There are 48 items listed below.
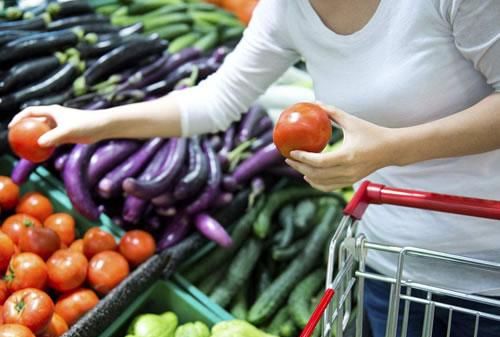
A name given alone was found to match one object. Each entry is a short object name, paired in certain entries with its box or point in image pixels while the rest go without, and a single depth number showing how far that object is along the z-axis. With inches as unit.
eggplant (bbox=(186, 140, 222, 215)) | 85.2
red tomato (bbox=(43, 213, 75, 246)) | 76.9
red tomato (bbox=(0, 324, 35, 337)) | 57.2
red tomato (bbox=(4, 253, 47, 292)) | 64.8
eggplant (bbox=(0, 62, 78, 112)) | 84.0
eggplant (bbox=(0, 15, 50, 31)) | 94.0
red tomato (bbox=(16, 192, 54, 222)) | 78.3
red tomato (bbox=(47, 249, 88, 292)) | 68.5
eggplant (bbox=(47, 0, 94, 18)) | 102.3
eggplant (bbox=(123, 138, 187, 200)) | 77.9
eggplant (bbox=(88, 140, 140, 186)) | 83.2
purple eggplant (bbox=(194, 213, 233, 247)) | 85.0
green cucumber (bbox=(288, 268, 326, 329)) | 84.1
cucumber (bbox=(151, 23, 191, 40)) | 117.1
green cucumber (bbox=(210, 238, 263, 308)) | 85.7
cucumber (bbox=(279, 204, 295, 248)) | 92.0
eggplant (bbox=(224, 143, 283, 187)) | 92.8
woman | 44.3
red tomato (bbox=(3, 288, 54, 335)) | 59.9
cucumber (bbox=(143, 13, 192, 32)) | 119.6
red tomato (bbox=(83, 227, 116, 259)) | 75.6
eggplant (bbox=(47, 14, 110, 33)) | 100.3
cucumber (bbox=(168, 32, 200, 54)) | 113.7
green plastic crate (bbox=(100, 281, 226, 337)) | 76.2
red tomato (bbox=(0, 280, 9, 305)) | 64.2
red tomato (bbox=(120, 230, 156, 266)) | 77.6
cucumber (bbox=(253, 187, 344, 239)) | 91.8
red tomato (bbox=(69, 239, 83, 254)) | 76.3
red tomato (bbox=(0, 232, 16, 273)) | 67.3
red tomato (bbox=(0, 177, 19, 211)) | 77.3
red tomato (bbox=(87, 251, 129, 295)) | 72.1
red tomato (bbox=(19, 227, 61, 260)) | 69.7
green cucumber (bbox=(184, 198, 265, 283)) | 86.7
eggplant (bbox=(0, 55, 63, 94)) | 85.9
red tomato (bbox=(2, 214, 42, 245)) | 72.3
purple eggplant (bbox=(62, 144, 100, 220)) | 80.0
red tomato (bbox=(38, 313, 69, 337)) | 63.3
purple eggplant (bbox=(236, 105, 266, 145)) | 97.2
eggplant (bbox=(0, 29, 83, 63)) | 88.7
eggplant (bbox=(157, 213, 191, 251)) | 82.0
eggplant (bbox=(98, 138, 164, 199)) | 82.1
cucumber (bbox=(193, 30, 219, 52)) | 117.0
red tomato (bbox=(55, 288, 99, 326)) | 68.4
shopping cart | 42.7
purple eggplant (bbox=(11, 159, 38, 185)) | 82.0
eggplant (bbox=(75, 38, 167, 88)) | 94.0
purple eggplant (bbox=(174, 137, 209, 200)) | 83.3
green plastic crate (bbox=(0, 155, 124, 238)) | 82.5
